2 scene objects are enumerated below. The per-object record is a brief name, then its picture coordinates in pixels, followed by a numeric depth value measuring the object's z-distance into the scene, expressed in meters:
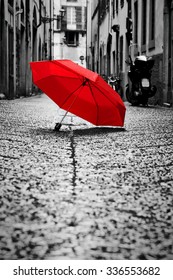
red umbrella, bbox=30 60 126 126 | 4.96
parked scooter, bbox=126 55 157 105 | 12.01
